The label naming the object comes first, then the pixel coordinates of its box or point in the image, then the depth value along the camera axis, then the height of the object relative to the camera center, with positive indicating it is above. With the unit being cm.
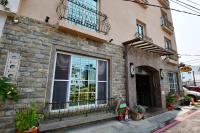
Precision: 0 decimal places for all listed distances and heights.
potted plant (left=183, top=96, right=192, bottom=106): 1059 -144
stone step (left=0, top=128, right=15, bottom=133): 335 -126
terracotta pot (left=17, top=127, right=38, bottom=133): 339 -126
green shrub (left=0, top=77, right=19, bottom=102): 309 -20
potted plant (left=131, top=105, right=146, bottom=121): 600 -138
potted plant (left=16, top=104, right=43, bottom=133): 339 -102
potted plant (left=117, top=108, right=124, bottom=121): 573 -139
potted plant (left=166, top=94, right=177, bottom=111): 893 -126
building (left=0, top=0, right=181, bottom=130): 391 +120
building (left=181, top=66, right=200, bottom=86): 3451 +158
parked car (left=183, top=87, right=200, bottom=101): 1270 -106
